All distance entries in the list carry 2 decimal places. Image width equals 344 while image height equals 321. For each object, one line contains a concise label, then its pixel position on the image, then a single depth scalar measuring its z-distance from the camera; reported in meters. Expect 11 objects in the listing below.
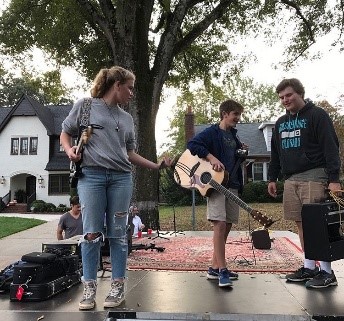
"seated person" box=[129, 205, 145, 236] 10.33
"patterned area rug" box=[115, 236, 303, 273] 6.27
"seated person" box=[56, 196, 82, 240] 7.99
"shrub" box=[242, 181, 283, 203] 30.19
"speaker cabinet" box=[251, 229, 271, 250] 8.57
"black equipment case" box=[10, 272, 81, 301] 3.89
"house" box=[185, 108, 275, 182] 34.31
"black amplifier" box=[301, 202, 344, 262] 3.96
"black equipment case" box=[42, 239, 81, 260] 5.13
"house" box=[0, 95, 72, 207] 32.94
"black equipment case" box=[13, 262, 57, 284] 3.97
